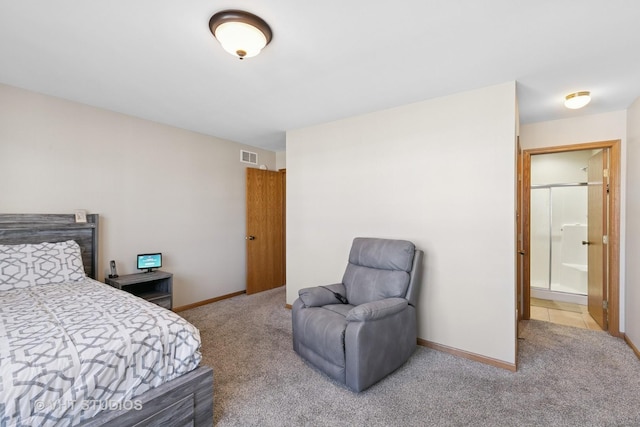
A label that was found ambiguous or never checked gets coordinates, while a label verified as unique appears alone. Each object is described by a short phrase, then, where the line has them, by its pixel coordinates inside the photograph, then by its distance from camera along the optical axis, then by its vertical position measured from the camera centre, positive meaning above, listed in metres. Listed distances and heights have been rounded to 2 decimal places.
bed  1.20 -0.69
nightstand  3.02 -0.84
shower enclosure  4.49 -0.47
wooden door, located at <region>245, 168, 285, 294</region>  4.64 -0.28
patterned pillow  2.32 -0.43
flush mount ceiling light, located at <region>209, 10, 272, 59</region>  1.64 +1.09
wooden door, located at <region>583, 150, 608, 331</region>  3.26 -0.30
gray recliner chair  2.07 -0.84
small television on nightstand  3.37 -0.56
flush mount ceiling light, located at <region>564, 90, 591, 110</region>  2.62 +1.04
